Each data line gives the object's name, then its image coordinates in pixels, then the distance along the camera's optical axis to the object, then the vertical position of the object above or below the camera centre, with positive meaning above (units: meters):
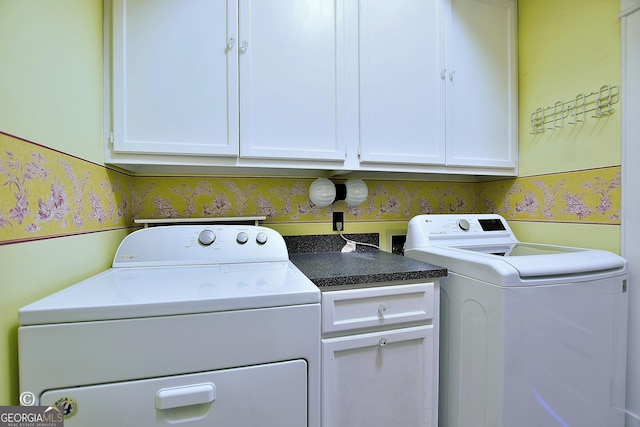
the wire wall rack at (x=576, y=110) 1.20 +0.46
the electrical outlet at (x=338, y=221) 1.63 -0.07
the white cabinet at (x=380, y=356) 0.98 -0.53
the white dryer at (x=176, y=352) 0.66 -0.36
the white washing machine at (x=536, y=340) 0.95 -0.46
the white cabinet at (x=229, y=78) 1.09 +0.54
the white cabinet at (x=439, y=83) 1.35 +0.64
